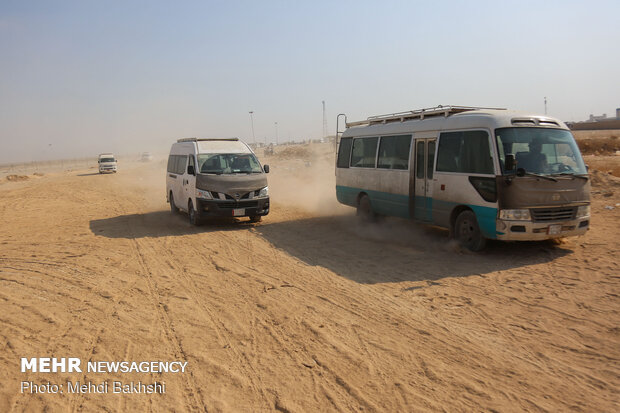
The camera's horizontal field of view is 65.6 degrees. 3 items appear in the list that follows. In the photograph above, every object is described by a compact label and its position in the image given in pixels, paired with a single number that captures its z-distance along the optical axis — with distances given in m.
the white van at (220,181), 13.05
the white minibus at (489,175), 8.81
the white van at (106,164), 50.84
